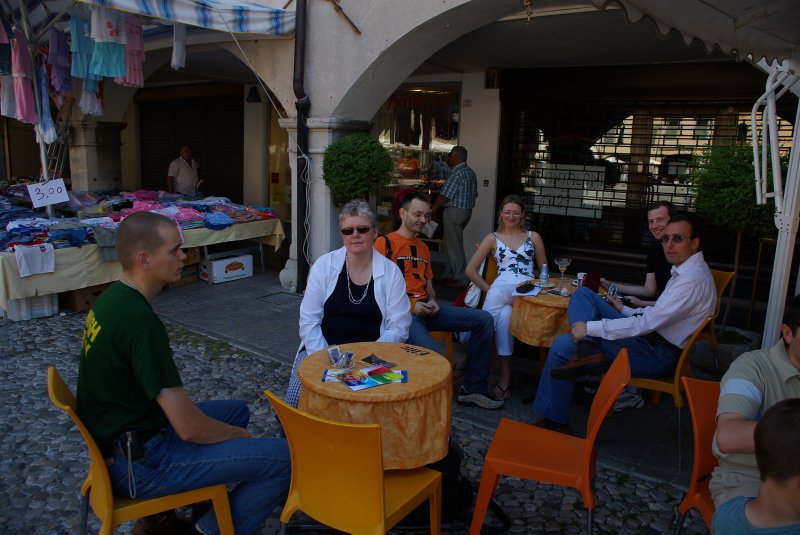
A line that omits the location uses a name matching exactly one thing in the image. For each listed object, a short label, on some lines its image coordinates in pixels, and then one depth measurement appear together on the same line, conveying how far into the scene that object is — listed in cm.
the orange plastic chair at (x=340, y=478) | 201
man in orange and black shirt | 427
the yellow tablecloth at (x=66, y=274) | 577
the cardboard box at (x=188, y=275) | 770
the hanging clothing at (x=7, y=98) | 771
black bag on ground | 279
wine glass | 459
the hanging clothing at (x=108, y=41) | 638
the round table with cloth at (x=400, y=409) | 243
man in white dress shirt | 356
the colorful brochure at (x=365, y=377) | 257
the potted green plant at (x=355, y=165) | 647
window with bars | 784
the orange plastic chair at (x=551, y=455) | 248
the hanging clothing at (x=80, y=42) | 689
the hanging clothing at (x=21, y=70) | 722
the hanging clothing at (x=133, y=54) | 685
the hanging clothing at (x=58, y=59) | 767
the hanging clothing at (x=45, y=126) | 735
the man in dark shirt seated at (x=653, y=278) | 454
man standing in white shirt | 1023
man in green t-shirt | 216
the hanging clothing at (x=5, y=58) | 750
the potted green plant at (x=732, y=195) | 510
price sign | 691
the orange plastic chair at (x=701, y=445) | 238
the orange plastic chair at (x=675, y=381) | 354
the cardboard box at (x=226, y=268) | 774
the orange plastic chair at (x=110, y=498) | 217
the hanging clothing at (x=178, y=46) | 689
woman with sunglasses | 347
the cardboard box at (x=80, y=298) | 647
